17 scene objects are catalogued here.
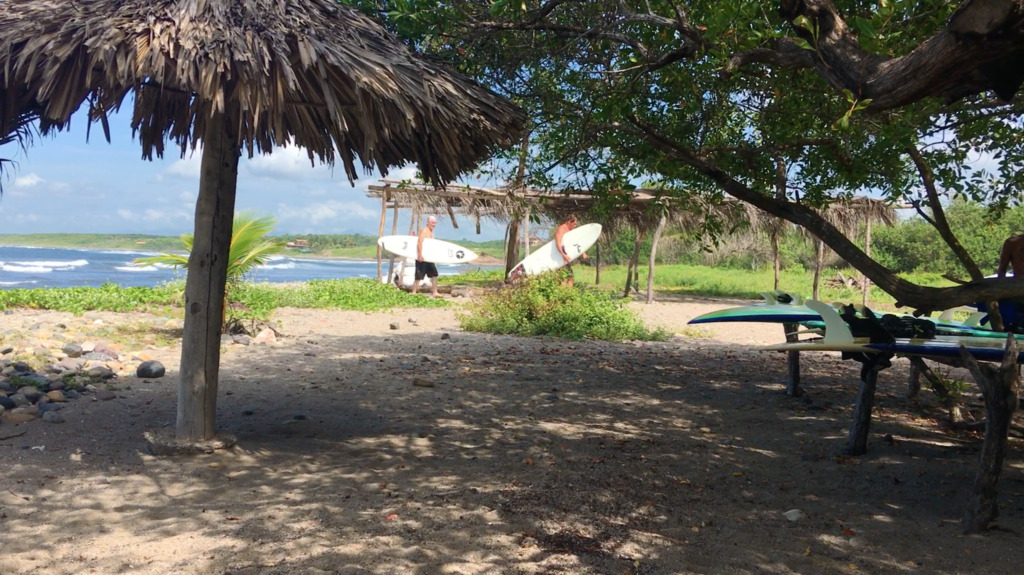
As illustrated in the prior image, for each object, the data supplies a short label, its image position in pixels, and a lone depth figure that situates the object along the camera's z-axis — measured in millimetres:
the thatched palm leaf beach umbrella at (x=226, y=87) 3512
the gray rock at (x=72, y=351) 7125
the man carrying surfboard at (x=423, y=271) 16422
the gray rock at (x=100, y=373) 6277
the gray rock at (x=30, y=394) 5434
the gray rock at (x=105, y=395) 5680
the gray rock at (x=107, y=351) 7213
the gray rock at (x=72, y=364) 6398
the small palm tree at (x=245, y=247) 8742
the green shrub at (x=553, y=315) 10609
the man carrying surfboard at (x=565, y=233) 16344
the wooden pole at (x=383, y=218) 17655
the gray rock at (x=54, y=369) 6285
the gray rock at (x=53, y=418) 4965
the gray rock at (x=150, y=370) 6508
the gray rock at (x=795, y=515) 3612
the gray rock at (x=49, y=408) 5193
